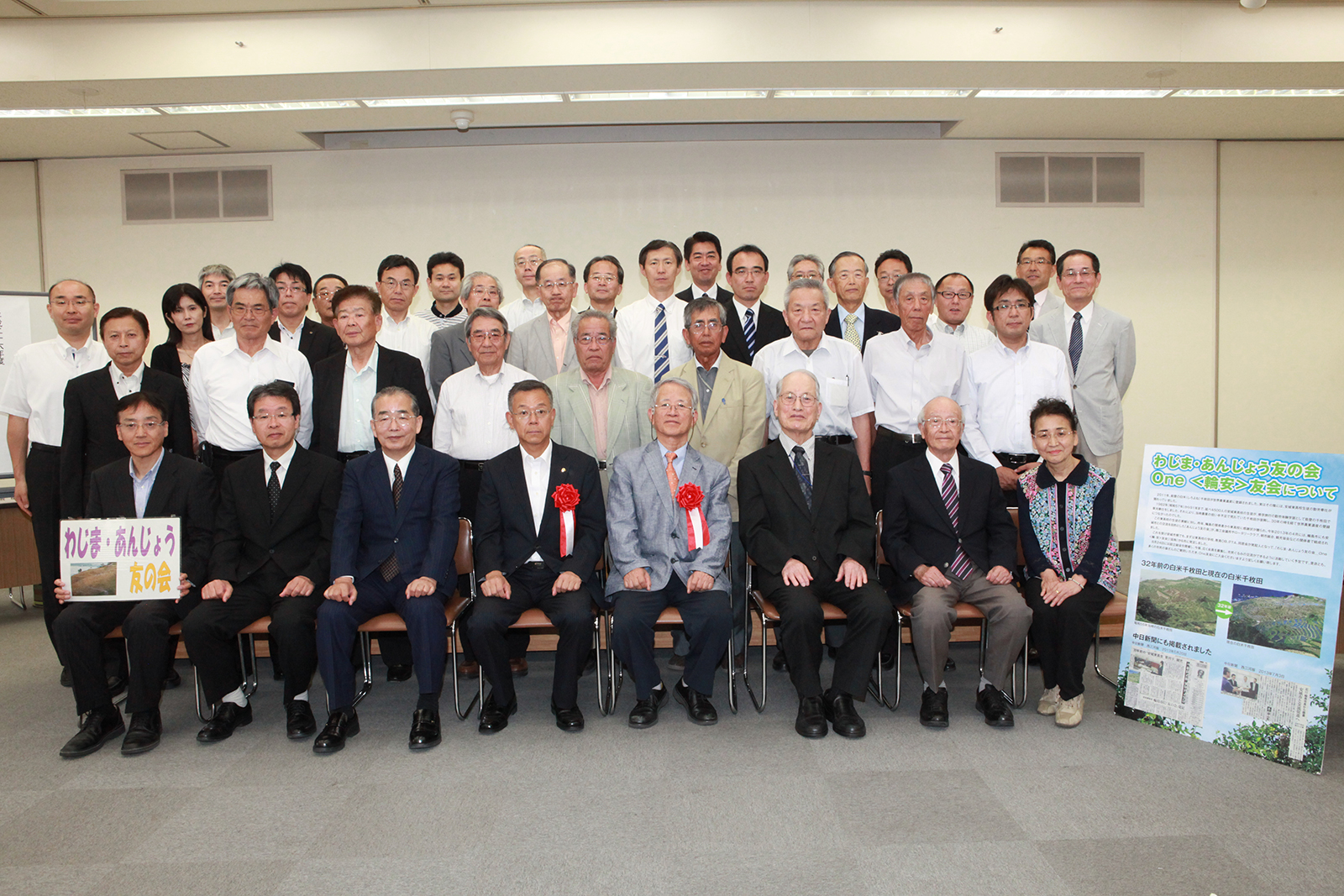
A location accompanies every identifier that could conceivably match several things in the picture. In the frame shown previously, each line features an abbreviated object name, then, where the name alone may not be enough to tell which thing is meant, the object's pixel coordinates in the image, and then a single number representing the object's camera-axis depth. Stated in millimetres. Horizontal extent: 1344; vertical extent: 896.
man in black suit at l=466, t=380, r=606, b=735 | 3527
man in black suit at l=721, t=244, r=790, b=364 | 4547
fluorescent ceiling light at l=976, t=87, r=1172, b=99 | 5961
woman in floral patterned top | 3480
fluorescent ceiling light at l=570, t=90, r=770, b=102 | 5906
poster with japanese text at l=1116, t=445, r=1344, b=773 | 3027
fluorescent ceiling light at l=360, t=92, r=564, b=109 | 5965
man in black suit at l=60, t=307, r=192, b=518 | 3949
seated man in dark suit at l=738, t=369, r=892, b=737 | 3451
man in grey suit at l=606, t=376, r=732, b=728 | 3488
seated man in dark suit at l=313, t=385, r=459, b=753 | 3438
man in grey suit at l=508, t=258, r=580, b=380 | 4492
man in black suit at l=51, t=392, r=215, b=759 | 3371
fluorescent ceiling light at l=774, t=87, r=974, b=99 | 5965
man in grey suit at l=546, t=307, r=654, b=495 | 4051
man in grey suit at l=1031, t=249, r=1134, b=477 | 4582
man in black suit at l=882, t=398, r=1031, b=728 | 3525
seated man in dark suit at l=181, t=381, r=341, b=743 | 3418
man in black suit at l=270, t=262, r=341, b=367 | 4766
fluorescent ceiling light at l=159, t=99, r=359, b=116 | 5968
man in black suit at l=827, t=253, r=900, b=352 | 4738
